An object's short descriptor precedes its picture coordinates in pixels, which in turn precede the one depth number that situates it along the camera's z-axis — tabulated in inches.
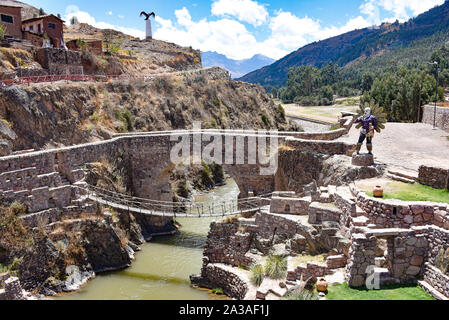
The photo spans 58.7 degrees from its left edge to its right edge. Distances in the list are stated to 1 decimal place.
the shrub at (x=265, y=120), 2098.9
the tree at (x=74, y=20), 2906.0
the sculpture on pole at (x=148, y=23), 2481.5
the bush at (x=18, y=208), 649.6
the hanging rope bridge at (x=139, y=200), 750.5
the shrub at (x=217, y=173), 1514.5
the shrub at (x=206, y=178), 1444.4
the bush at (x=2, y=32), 1211.2
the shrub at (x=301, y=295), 447.5
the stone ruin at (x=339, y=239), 464.4
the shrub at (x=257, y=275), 600.8
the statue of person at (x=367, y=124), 636.7
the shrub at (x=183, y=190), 1295.5
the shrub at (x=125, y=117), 1191.6
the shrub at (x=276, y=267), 562.3
